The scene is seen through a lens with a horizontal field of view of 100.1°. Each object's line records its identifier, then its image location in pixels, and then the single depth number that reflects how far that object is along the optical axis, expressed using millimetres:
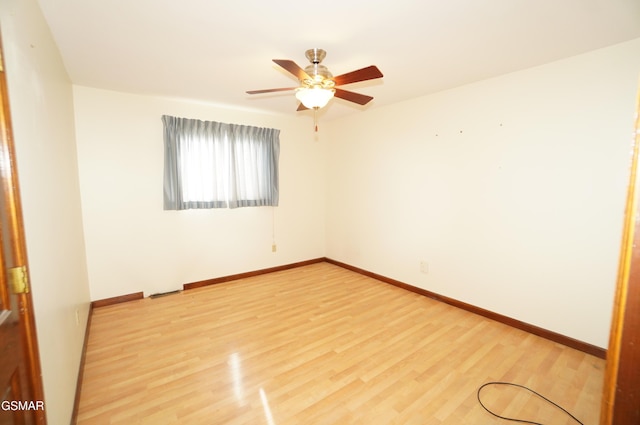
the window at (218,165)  3324
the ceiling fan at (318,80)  1760
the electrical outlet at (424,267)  3313
